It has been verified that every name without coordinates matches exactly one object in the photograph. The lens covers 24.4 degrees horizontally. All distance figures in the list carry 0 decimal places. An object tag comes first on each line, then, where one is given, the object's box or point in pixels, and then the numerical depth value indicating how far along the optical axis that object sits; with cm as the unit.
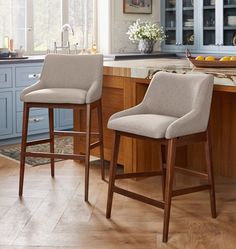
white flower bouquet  680
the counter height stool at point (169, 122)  295
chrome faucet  635
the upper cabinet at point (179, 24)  703
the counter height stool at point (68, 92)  361
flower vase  682
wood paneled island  395
